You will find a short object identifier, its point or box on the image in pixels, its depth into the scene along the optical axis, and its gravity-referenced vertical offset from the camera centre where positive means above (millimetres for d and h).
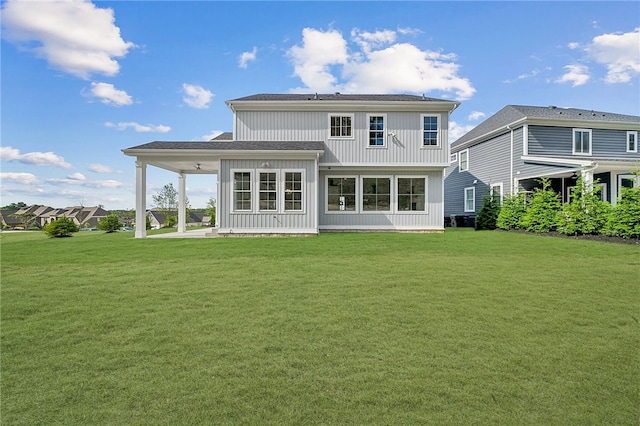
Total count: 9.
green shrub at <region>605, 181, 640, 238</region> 11508 -8
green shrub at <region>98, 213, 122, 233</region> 17359 -414
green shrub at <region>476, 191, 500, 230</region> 18828 +41
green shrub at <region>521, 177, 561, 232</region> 15062 +162
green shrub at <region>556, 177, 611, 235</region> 12883 +65
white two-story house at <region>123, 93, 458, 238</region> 16422 +3068
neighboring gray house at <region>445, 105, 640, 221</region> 17531 +3803
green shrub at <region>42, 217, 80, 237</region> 14701 -559
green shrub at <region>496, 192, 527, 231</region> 17094 +142
